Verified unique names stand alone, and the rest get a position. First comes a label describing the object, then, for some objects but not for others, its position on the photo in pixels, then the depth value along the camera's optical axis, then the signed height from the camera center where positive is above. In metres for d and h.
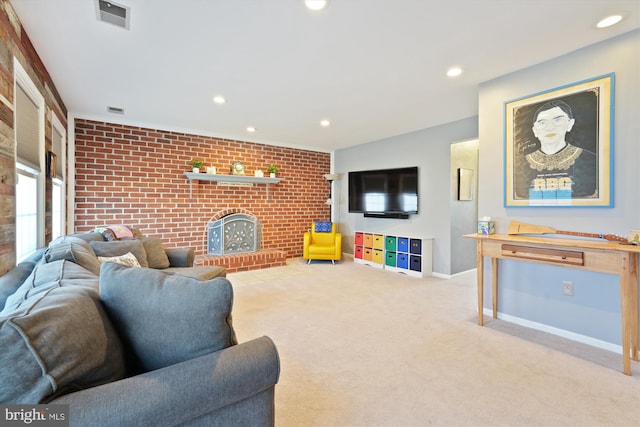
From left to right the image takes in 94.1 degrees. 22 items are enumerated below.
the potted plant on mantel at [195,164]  4.89 +0.78
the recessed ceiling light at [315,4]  1.83 +1.29
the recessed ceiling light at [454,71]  2.73 +1.32
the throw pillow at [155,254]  3.01 -0.44
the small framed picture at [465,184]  4.71 +0.47
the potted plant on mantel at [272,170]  5.73 +0.81
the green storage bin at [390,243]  5.08 -0.53
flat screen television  5.09 +0.38
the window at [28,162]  2.15 +0.38
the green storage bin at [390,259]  5.07 -0.81
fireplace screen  5.18 -0.41
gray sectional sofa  0.74 -0.43
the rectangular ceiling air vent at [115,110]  3.89 +1.35
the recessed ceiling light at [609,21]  2.01 +1.33
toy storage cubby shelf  4.71 -0.68
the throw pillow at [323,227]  5.99 -0.30
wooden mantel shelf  4.88 +0.58
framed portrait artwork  2.33 +0.57
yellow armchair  5.65 -0.61
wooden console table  2.01 -0.34
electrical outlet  2.51 -0.63
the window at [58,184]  3.34 +0.32
